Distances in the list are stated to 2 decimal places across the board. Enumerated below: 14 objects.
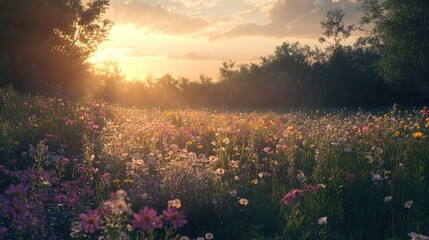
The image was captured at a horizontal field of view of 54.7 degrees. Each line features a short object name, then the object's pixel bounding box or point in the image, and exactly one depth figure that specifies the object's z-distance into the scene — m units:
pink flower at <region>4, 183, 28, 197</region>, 2.75
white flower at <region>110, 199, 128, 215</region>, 2.34
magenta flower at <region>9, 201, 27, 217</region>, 2.64
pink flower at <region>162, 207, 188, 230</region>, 2.46
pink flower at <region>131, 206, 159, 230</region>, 2.33
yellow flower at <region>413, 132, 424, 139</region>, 6.05
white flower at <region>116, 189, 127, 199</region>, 2.44
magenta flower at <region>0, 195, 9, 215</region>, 2.68
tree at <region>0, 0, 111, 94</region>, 22.59
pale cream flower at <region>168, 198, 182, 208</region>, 2.85
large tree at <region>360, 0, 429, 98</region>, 25.06
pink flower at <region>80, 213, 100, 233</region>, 2.56
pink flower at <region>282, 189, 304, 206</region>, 4.11
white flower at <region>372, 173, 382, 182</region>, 4.61
